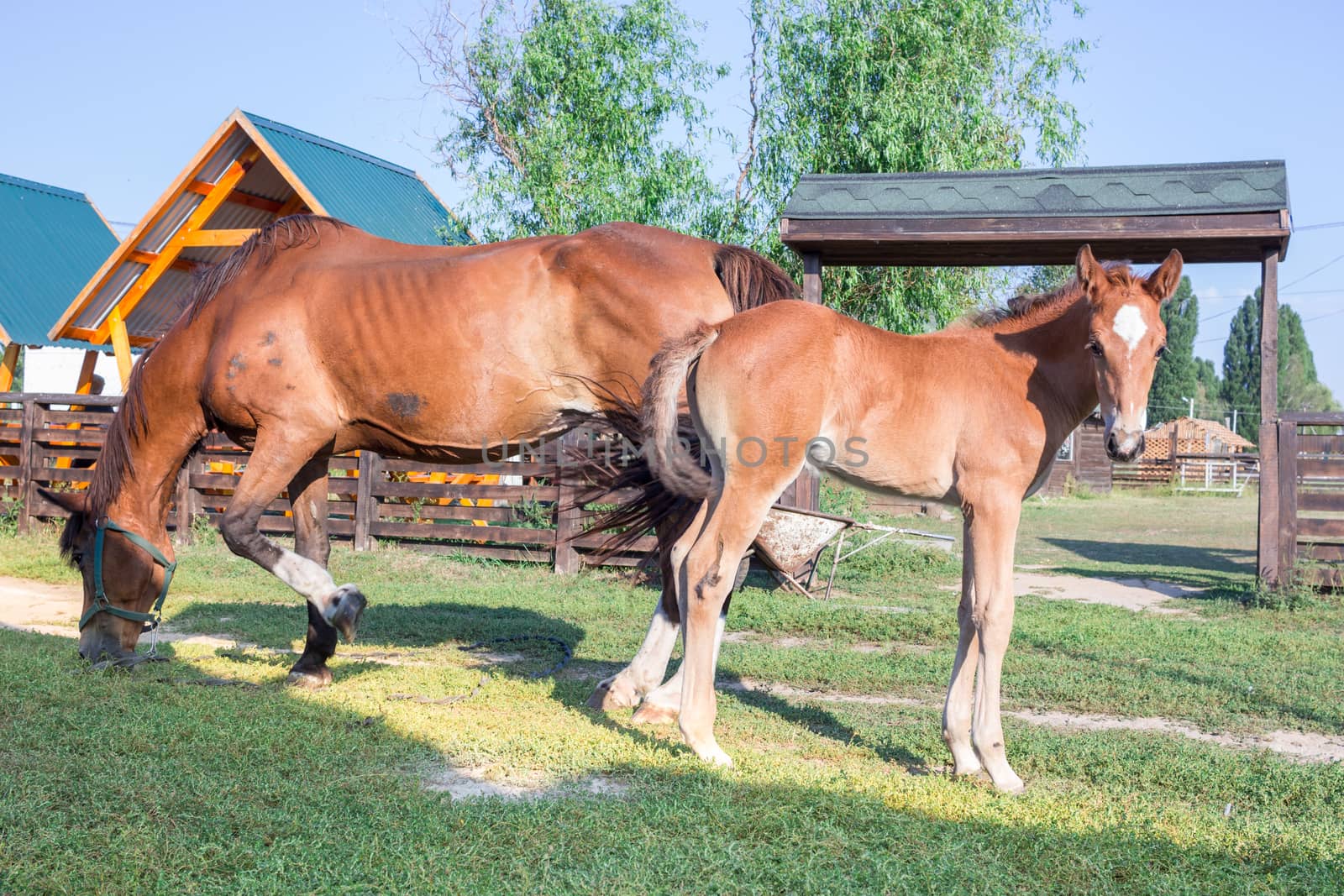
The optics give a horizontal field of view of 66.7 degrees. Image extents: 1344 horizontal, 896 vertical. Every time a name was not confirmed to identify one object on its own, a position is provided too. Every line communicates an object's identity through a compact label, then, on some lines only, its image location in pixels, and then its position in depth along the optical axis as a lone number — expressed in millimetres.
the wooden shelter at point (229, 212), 14273
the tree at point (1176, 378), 63219
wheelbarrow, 8562
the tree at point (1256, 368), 71562
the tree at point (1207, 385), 75125
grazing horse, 4895
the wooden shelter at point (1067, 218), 8906
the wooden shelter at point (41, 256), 17641
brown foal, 3861
